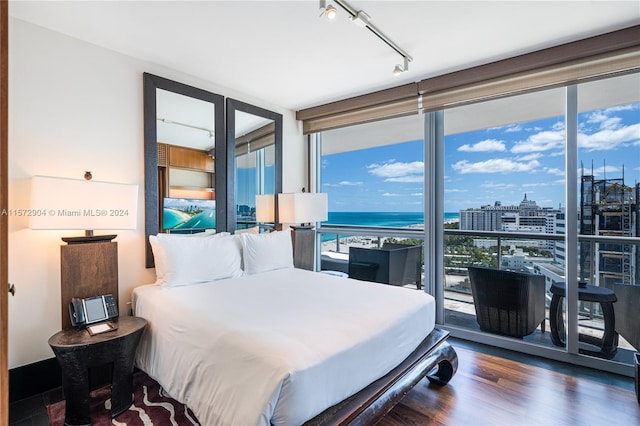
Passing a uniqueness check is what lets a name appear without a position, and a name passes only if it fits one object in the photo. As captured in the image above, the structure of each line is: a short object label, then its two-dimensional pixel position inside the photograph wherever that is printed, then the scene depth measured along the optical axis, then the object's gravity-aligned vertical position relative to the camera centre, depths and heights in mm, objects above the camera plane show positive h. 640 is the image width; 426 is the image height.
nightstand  1796 -881
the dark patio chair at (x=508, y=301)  2910 -840
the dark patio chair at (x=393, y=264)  3594 -606
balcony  2619 -487
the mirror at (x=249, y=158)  3436 +642
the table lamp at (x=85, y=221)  2010 -55
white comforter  1325 -663
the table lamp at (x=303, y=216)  3555 -36
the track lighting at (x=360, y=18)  1853 +1287
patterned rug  1875 -1247
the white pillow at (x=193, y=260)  2514 -395
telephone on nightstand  2084 -665
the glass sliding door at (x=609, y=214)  2504 -6
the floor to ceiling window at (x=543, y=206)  2547 +68
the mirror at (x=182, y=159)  2812 +527
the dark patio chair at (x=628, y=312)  2488 -792
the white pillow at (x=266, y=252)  3047 -390
